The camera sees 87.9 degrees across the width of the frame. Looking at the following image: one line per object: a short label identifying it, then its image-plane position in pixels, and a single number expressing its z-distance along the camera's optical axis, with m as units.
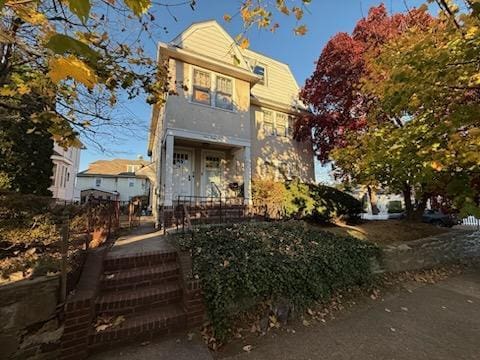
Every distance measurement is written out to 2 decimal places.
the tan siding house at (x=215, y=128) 9.74
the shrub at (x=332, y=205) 9.90
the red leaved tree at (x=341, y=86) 11.01
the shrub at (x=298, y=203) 9.34
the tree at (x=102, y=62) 3.32
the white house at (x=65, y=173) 18.16
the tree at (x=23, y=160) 7.59
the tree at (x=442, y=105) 4.47
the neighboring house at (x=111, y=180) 36.44
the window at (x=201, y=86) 10.22
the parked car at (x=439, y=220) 20.36
